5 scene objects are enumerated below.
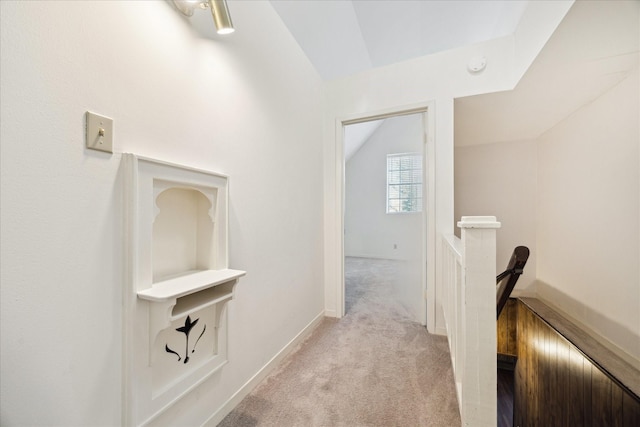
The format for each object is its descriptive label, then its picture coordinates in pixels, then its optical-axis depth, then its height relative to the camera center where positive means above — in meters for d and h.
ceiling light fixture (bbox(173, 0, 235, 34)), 0.92 +0.77
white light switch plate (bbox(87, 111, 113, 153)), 0.75 +0.26
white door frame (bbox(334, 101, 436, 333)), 2.15 +0.14
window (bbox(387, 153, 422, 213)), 5.70 +0.80
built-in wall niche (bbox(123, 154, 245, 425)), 0.83 -0.26
